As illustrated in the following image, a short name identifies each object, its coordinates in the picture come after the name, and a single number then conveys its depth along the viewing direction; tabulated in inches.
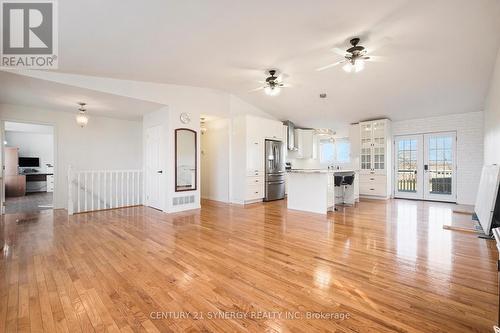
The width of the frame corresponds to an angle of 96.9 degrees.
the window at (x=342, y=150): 333.7
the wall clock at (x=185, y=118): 216.4
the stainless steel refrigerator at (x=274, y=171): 272.5
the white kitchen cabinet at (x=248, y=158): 252.2
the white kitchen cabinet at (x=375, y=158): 279.1
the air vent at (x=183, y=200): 211.2
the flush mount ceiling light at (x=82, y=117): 206.5
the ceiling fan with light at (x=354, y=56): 127.2
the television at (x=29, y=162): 349.8
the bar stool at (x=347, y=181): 228.1
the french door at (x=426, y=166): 254.2
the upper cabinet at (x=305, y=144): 333.4
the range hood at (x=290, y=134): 314.5
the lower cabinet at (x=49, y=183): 368.8
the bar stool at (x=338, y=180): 219.5
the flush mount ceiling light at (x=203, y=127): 293.2
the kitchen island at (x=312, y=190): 198.4
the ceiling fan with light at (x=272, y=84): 172.6
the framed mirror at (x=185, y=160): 214.5
